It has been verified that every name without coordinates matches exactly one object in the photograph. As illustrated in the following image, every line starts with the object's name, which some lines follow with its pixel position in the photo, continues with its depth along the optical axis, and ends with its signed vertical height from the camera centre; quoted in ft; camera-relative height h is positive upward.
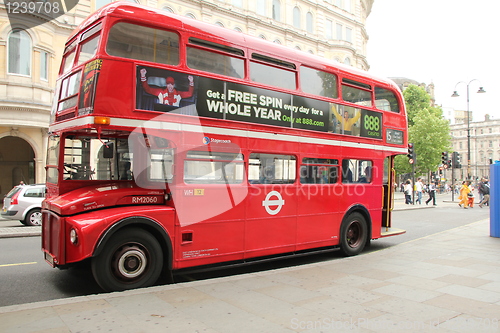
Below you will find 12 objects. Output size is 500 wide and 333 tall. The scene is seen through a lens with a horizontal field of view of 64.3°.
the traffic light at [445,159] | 106.06 +3.87
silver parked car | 47.14 -3.90
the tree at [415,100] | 200.23 +37.26
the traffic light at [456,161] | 102.33 +3.21
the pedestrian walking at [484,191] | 88.07 -3.96
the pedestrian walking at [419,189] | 98.58 -3.92
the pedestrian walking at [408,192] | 94.89 -4.52
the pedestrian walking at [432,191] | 91.77 -4.16
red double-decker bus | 19.25 +1.39
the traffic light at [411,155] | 77.33 +3.97
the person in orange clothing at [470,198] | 87.07 -5.45
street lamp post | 108.85 +22.83
